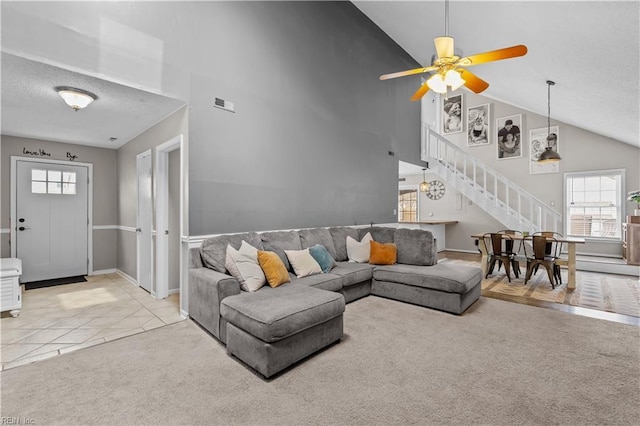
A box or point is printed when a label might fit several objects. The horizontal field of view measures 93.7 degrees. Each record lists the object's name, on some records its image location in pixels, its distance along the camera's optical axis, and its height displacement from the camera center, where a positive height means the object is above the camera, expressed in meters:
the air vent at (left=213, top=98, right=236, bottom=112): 3.61 +1.31
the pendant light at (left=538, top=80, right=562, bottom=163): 5.09 +1.10
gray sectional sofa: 2.26 -0.80
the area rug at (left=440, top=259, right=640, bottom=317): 4.00 -1.23
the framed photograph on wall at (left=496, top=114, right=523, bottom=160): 8.15 +2.08
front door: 4.93 -0.14
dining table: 4.73 -0.78
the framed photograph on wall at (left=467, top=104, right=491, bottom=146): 8.75 +2.55
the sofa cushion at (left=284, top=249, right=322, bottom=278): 3.56 -0.63
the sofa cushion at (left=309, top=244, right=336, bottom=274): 3.84 -0.59
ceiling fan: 2.77 +1.43
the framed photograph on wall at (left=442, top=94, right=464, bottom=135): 9.32 +3.06
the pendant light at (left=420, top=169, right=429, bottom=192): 9.09 +0.80
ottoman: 2.19 -0.88
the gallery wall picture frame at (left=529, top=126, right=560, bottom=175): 7.57 +1.64
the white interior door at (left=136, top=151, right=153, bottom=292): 4.40 -0.16
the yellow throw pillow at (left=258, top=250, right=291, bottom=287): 3.09 -0.60
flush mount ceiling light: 3.07 +1.20
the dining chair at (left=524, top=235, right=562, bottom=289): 4.81 -0.80
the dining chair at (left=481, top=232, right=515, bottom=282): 5.23 -0.75
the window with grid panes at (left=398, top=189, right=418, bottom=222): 10.05 +0.22
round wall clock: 9.41 +0.68
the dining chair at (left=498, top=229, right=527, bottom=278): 5.40 -0.72
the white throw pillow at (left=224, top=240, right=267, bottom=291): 2.97 -0.57
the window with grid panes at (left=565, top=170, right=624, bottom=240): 6.86 +0.18
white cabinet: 3.29 -0.87
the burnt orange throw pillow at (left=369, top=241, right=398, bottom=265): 4.34 -0.62
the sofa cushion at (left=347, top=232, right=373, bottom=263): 4.50 -0.58
